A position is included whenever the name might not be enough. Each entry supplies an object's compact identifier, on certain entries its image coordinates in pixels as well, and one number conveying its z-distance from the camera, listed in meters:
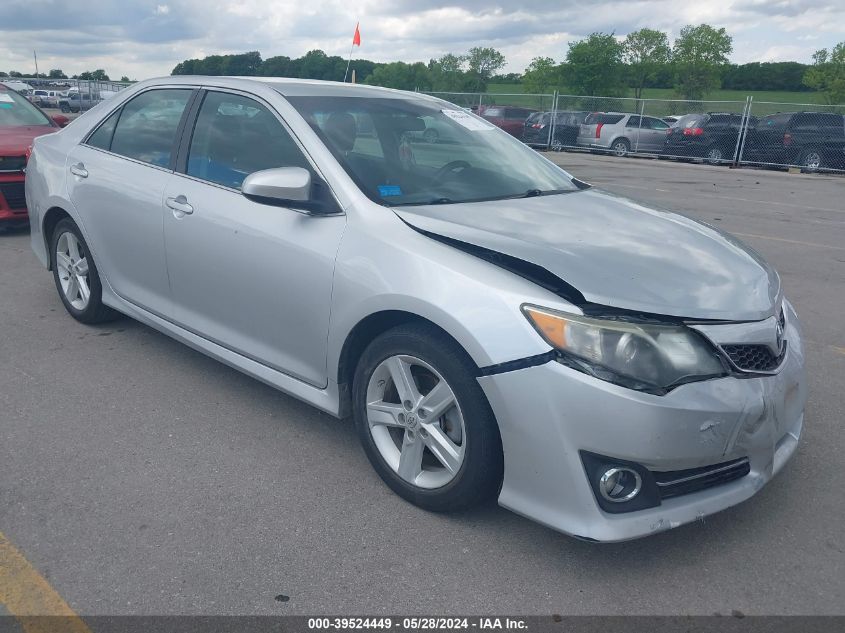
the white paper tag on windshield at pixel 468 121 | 4.18
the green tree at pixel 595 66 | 55.86
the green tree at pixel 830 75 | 51.47
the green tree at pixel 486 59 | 92.00
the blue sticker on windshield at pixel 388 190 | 3.25
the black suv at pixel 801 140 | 19.69
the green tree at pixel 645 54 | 66.81
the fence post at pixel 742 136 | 21.36
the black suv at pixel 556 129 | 26.19
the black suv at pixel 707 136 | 21.78
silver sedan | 2.46
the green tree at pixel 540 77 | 66.85
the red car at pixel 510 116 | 27.35
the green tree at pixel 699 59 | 64.00
